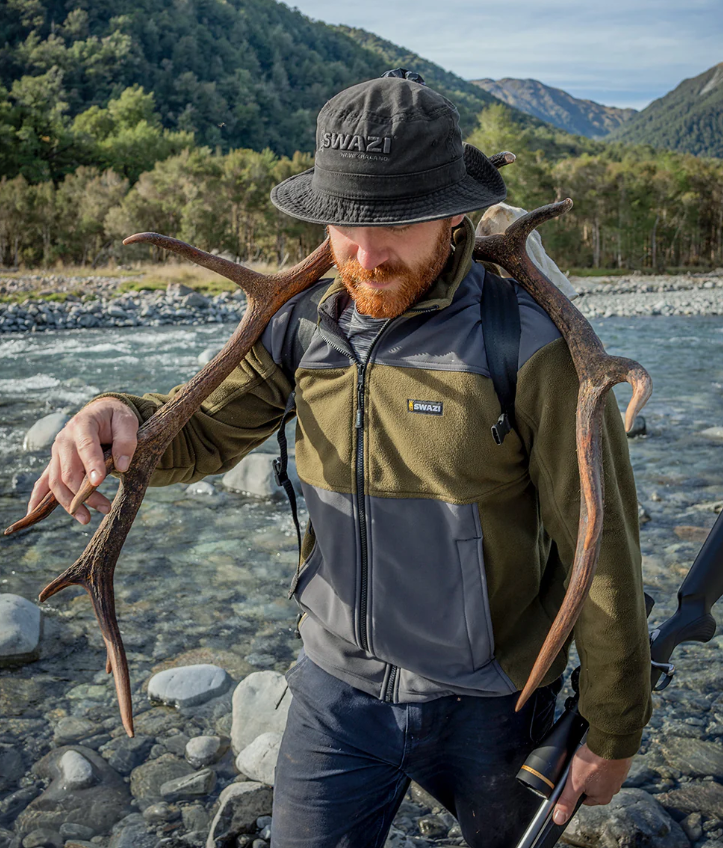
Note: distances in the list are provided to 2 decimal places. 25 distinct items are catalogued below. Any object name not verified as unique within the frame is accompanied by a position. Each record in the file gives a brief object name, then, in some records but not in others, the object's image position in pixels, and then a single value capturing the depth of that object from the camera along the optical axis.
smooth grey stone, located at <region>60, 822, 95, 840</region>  2.45
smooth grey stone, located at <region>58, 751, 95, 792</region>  2.66
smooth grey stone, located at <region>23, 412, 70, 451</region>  7.33
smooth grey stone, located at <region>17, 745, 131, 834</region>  2.51
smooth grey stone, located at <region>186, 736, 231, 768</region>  2.84
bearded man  1.38
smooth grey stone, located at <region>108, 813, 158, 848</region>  2.41
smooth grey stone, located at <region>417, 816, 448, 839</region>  2.45
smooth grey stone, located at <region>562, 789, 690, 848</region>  2.36
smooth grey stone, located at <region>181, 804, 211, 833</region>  2.49
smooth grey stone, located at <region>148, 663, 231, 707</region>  3.18
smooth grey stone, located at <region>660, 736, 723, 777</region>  2.79
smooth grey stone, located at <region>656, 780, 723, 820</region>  2.57
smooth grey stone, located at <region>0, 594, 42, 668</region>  3.51
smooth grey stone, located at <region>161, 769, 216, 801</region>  2.64
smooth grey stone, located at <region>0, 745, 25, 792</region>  2.71
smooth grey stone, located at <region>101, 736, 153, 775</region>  2.81
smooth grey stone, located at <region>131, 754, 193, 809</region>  2.65
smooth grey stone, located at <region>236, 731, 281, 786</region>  2.60
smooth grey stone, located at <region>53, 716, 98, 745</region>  2.97
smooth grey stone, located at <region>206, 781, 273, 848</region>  2.33
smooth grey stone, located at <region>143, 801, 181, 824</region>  2.53
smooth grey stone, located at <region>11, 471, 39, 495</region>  6.18
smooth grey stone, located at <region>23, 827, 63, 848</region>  2.41
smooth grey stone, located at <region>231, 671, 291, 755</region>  2.84
